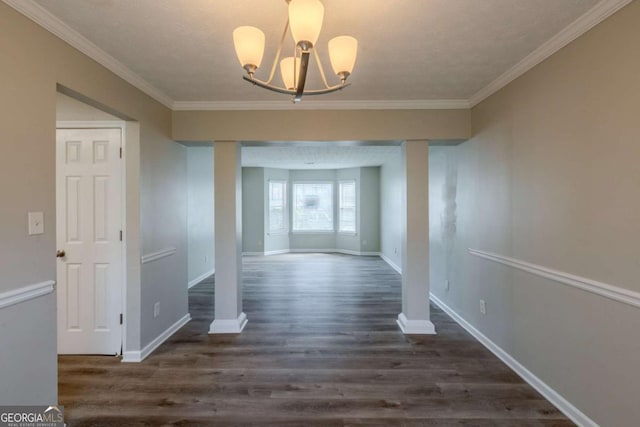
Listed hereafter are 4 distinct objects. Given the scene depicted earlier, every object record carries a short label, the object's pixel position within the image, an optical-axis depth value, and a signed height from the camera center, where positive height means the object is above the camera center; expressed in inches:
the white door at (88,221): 98.4 -1.1
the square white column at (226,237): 118.0 -8.8
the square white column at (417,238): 118.3 -10.0
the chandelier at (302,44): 46.9 +31.8
